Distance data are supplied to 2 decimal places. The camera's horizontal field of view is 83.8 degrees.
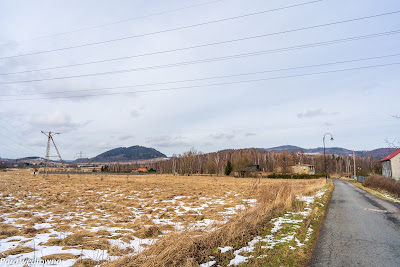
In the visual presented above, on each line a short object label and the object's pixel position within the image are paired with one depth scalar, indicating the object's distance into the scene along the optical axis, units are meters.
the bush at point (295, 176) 64.10
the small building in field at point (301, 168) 105.25
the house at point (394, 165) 41.28
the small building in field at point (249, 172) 69.00
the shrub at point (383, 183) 20.45
